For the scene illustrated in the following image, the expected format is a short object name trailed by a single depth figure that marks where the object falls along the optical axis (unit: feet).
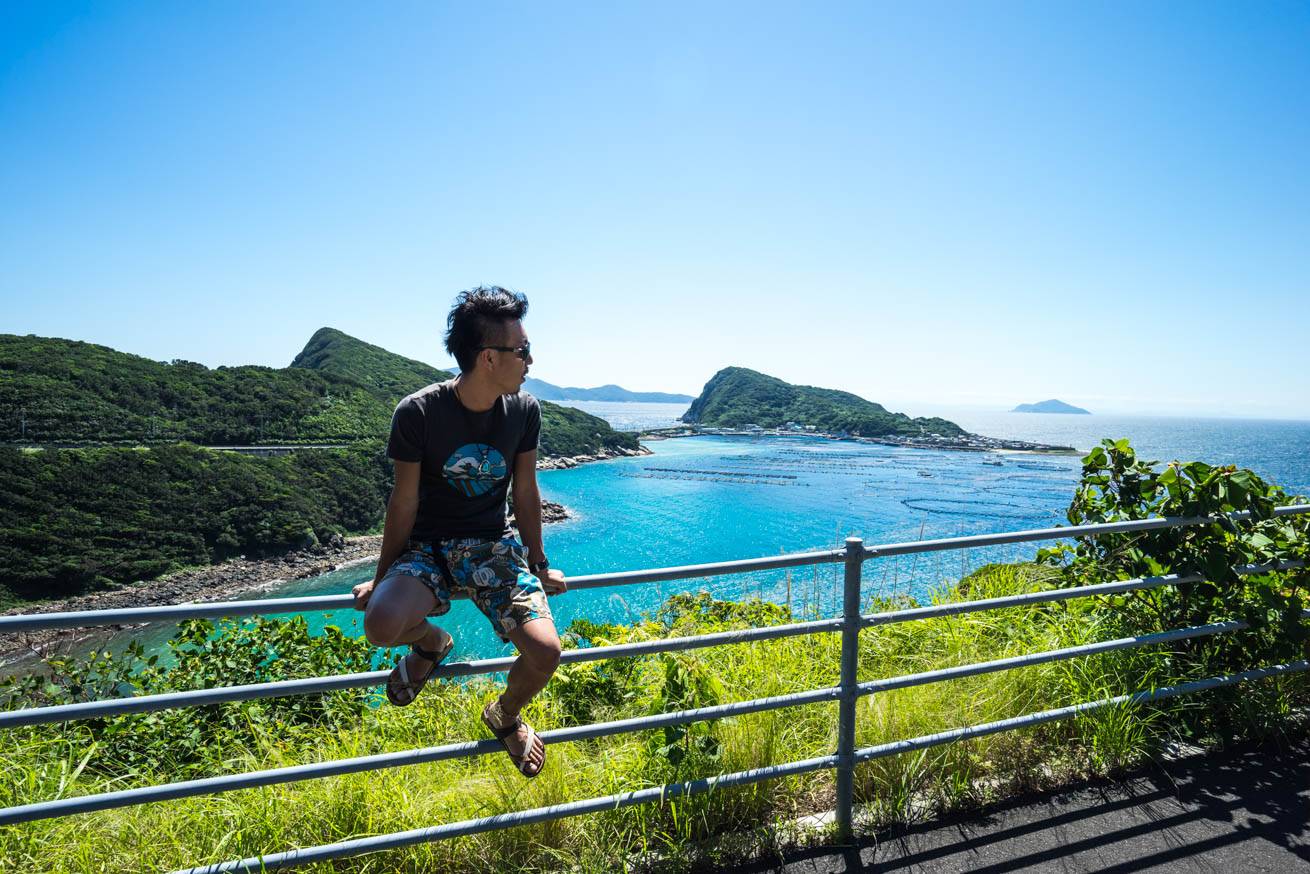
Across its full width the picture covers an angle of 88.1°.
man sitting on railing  6.70
